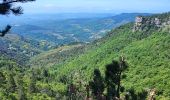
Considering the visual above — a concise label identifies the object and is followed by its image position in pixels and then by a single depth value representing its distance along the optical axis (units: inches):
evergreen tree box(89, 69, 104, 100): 741.0
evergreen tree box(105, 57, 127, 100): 687.6
